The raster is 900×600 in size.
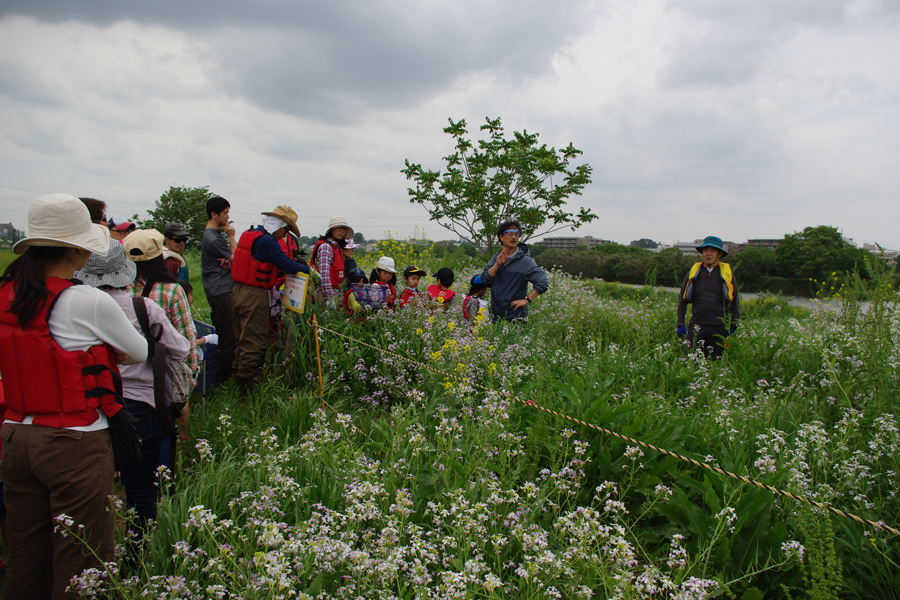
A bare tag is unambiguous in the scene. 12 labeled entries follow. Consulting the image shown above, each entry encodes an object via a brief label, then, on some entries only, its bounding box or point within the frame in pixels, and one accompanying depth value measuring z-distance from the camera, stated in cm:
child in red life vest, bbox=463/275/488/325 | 580
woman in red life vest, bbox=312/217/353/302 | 556
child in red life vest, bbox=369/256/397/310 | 585
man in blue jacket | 577
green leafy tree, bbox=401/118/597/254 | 1252
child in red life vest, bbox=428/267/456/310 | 616
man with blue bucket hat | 572
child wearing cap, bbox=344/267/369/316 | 552
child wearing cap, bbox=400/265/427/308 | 586
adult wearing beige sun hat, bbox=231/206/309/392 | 484
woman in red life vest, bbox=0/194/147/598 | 192
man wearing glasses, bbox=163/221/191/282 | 469
